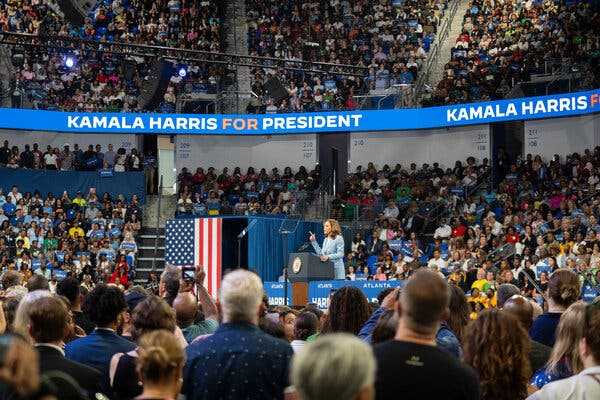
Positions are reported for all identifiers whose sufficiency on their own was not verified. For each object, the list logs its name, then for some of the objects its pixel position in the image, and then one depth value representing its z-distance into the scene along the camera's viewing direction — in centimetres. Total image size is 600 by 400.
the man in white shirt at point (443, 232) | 2611
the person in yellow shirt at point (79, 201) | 2936
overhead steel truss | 2766
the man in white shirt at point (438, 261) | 2280
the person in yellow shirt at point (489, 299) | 1741
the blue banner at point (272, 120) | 2953
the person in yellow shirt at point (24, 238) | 2611
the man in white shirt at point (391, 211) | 2855
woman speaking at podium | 1781
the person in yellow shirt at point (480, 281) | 1926
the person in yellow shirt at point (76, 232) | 2747
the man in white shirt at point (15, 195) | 2853
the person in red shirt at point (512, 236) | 2350
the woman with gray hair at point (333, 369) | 325
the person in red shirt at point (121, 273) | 2545
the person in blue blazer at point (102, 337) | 610
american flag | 2127
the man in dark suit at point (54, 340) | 512
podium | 1878
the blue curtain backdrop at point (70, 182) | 3045
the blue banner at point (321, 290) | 1891
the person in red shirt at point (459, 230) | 2564
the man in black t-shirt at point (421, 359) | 438
